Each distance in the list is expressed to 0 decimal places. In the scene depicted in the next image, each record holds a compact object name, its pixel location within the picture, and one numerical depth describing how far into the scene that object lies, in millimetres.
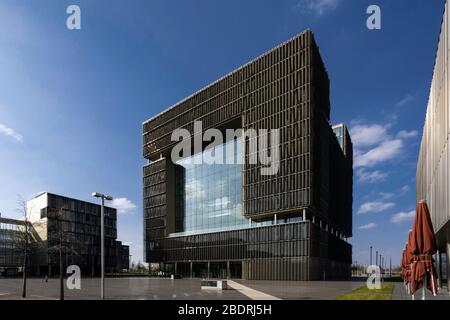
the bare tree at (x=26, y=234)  32188
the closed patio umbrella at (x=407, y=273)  29327
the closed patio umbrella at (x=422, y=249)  17312
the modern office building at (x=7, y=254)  113006
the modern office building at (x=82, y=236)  114750
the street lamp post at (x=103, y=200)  24781
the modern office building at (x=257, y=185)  72250
